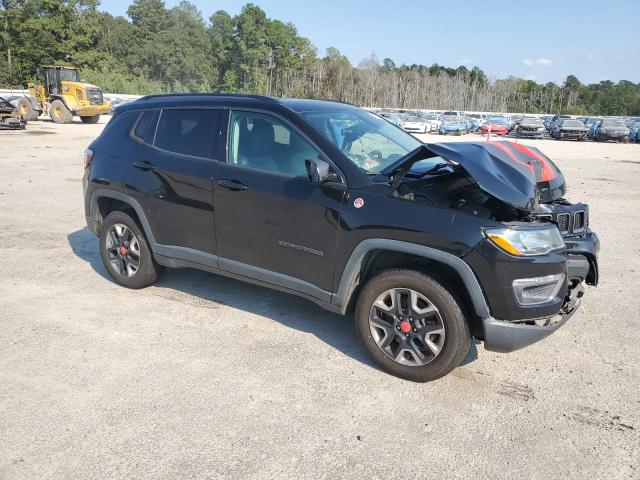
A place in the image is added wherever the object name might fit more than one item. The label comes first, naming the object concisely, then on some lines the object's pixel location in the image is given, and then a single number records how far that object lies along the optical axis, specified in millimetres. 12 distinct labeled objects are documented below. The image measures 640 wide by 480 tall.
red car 39938
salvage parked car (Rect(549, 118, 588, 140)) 34531
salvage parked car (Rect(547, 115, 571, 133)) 37338
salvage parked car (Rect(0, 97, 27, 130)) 24625
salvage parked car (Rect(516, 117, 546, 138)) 35750
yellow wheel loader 29797
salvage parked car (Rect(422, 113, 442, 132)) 39259
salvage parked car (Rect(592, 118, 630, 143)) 33219
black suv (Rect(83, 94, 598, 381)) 3359
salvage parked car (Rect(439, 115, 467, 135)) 38562
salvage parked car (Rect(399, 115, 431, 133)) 37844
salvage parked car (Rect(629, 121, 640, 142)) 34244
